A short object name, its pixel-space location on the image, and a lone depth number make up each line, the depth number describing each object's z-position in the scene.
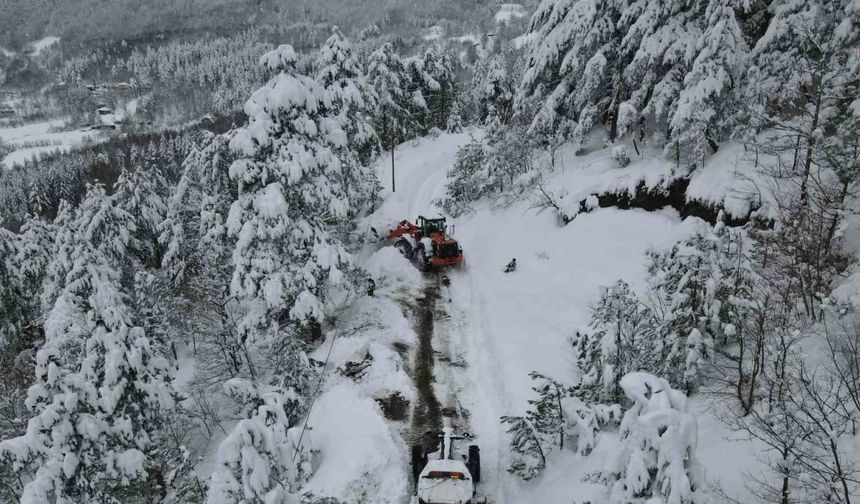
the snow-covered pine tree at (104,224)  27.81
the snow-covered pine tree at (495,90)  52.50
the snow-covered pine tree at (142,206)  31.66
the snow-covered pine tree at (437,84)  54.09
